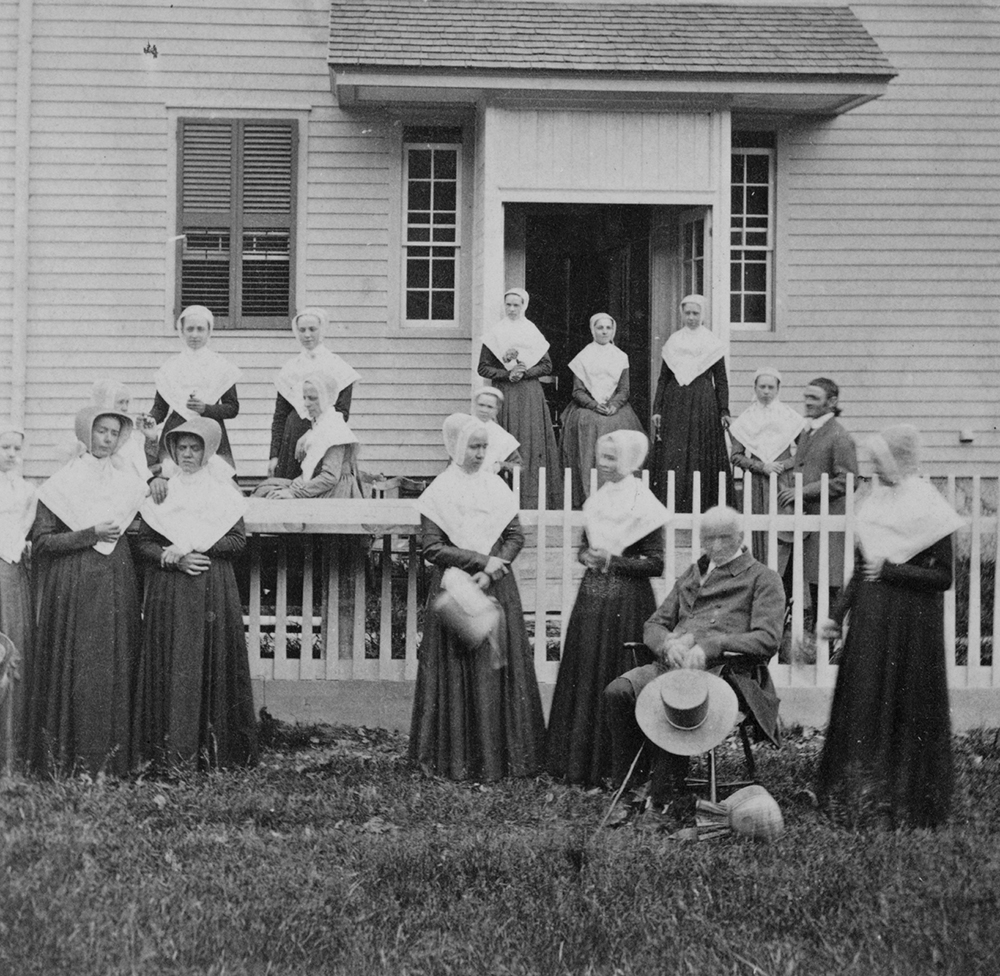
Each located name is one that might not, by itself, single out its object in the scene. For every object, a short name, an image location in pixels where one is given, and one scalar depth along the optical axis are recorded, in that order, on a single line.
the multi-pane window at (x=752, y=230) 13.07
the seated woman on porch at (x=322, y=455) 8.77
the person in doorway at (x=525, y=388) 10.79
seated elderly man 6.45
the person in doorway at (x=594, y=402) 10.77
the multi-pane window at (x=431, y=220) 12.80
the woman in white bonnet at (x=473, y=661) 7.20
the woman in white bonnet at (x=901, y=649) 6.32
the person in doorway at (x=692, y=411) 10.88
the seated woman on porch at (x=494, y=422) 9.70
